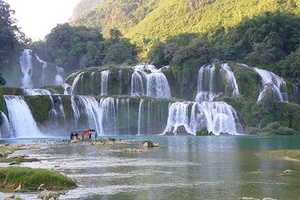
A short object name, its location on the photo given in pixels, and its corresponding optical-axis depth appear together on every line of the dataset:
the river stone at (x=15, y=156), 28.22
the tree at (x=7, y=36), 84.06
